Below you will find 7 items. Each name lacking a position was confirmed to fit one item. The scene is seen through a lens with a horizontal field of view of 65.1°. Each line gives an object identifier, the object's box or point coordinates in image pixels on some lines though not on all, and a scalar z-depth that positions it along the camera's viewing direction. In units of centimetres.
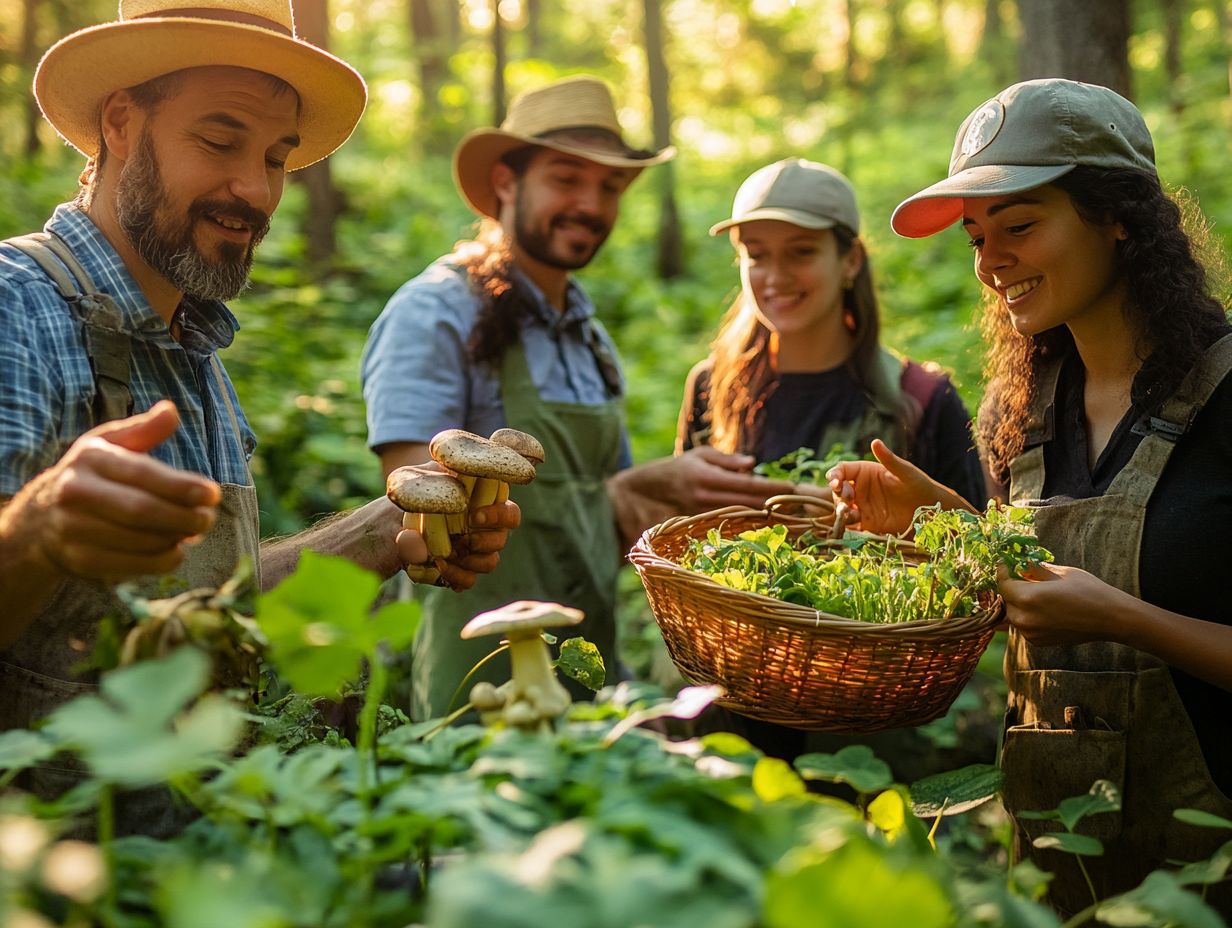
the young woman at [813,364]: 334
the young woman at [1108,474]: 199
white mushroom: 117
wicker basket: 182
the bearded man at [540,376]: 337
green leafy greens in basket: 185
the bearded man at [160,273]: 175
